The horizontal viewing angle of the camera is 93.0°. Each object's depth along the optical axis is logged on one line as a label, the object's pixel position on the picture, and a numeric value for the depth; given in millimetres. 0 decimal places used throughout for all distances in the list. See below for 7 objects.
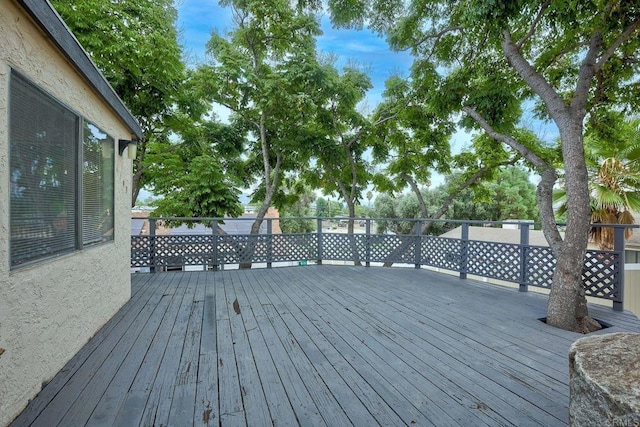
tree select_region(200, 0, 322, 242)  7309
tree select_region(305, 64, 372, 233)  7852
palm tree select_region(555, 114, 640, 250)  5672
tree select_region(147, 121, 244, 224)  7465
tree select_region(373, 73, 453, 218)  7105
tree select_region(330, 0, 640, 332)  3098
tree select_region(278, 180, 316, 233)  10273
